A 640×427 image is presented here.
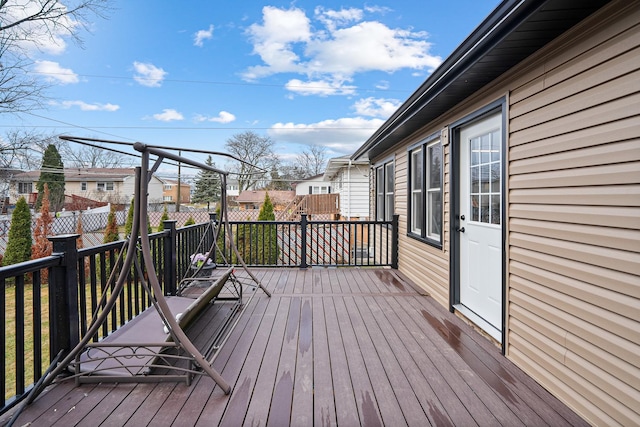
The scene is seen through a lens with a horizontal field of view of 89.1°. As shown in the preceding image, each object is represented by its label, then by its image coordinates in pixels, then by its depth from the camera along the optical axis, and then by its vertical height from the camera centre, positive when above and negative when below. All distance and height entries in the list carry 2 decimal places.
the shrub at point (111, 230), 7.55 -0.57
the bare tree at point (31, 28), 9.22 +5.15
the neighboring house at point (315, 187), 22.92 +1.37
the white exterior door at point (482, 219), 2.73 -0.14
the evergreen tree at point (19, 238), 7.59 -0.76
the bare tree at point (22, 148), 10.67 +1.97
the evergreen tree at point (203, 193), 26.92 +1.14
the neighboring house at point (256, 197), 27.72 +0.73
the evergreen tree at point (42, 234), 7.97 -0.72
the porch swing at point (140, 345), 1.94 -0.95
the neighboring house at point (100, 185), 22.86 +1.62
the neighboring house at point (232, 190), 44.35 +2.20
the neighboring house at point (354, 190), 11.75 +0.56
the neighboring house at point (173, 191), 35.67 +1.78
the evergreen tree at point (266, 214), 8.52 -0.26
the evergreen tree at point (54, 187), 16.89 +1.12
